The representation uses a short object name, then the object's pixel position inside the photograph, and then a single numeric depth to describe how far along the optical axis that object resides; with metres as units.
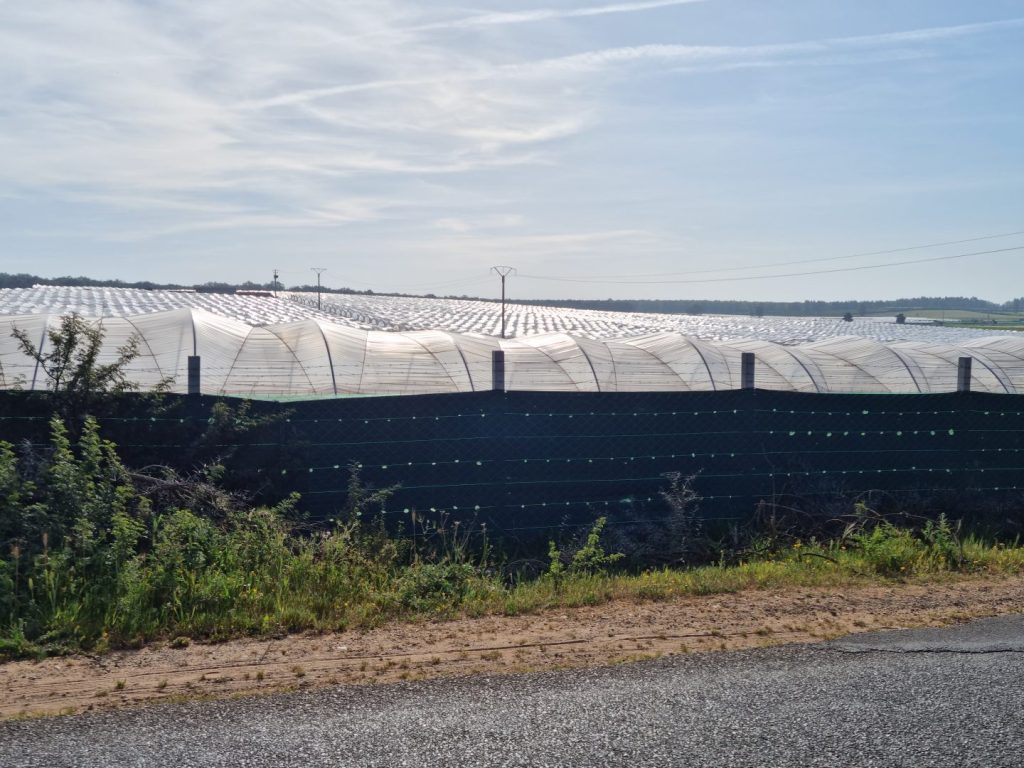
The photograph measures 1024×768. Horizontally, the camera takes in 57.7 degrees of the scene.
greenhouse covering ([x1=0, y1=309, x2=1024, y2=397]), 16.50
